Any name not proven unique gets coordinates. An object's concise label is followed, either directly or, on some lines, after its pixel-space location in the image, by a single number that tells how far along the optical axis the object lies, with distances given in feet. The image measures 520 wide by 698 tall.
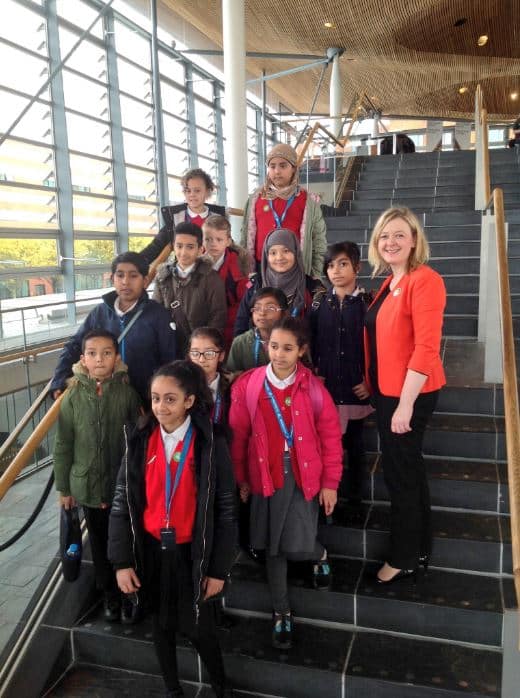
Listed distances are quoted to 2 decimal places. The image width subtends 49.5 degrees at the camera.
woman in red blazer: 7.07
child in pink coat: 7.70
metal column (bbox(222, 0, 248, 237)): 26.17
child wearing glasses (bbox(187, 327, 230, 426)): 7.99
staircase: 7.56
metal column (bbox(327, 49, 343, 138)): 50.01
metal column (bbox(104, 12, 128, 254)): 36.14
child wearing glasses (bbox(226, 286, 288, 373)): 8.61
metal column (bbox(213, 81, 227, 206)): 49.85
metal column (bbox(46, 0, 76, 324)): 31.01
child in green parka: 8.07
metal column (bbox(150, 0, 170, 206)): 32.83
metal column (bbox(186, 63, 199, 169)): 46.39
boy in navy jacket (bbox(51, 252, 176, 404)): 8.91
